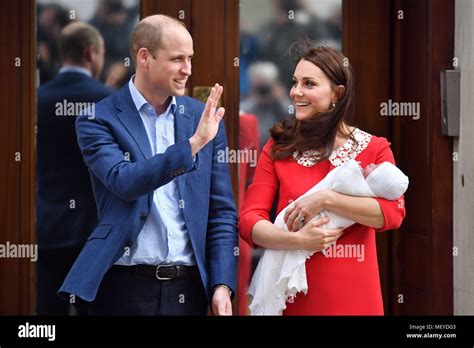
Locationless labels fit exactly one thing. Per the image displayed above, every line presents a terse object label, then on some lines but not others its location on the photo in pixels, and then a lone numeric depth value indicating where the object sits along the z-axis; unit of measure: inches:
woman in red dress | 262.7
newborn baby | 261.0
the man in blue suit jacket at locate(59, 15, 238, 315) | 264.7
